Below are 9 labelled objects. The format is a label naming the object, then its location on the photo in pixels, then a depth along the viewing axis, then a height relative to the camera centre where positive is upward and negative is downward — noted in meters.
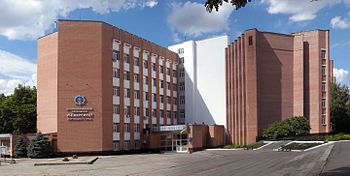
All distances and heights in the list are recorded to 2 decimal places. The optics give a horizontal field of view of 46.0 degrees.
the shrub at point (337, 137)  51.84 -4.94
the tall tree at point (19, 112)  60.34 -1.82
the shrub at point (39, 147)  48.15 -5.59
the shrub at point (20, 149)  49.69 -5.97
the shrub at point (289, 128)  57.22 -4.13
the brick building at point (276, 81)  61.62 +2.71
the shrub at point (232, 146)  59.97 -6.99
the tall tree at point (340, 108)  71.12 -1.69
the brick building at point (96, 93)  50.44 +0.85
